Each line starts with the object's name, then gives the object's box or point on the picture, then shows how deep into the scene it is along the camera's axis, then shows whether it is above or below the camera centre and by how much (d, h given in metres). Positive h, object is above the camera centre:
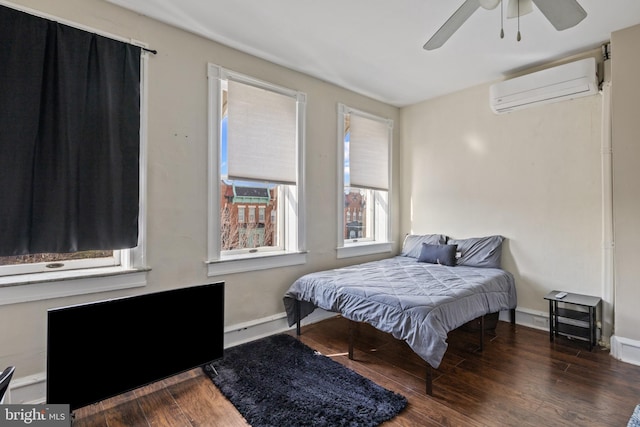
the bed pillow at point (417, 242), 4.05 -0.34
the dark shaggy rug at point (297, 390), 1.88 -1.17
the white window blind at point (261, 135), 2.95 +0.78
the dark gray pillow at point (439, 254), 3.66 -0.45
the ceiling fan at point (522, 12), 1.72 +1.15
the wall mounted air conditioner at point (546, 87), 2.93 +1.26
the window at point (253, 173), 2.82 +0.40
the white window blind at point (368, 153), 4.05 +0.82
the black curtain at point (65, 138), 1.91 +0.50
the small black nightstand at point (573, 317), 2.80 -0.93
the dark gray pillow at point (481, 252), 3.52 -0.40
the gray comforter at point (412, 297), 2.17 -0.65
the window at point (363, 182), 3.87 +0.43
